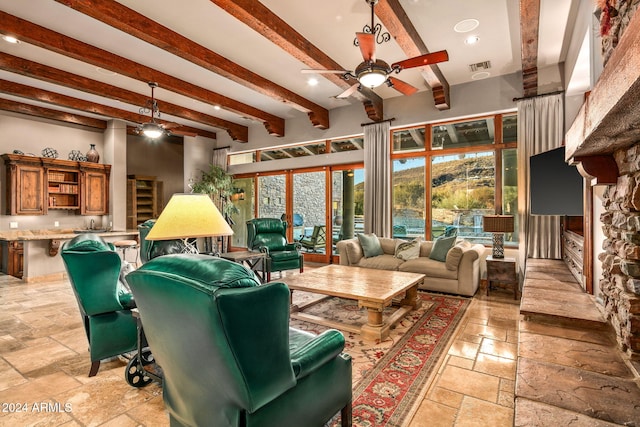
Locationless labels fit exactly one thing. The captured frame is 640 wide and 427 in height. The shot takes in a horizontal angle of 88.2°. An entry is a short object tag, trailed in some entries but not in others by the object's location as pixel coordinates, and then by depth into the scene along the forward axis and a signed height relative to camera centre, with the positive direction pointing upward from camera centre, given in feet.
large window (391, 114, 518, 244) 16.87 +2.08
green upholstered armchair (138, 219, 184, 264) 12.54 -1.21
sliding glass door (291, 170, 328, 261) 23.50 +0.14
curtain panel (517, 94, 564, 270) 14.75 +2.91
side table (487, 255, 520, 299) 14.25 -2.55
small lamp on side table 14.08 -0.52
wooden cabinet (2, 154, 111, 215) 19.86 +1.97
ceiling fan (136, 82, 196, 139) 17.24 +4.74
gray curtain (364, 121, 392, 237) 19.53 +2.12
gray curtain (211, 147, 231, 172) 27.96 +5.00
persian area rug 6.49 -3.75
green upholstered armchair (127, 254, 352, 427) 3.51 -1.49
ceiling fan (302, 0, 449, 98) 9.86 +4.80
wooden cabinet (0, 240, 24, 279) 19.60 -2.48
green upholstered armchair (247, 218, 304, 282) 17.42 -1.64
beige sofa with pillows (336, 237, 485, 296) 14.16 -2.35
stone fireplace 3.34 +0.87
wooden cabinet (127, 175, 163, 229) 27.04 +1.44
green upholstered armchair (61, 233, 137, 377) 7.39 -1.89
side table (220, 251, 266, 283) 15.19 -1.99
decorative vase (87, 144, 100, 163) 22.91 +4.21
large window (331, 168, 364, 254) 22.38 +0.81
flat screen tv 9.96 +0.89
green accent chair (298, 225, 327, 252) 23.41 -1.78
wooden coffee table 9.82 -2.38
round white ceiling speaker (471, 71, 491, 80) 16.17 +6.92
